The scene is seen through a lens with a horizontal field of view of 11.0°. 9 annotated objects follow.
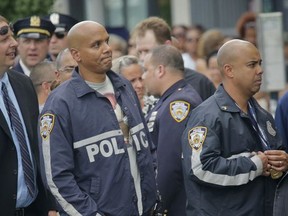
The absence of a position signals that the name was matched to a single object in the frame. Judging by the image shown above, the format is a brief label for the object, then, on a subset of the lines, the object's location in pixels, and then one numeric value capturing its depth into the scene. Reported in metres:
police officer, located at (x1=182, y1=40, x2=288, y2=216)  9.94
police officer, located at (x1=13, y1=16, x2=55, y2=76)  14.43
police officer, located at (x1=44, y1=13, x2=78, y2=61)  15.43
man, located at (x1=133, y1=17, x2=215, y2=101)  13.64
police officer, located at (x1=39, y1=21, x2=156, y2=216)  9.78
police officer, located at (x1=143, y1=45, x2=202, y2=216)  11.37
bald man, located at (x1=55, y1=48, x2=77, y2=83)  12.24
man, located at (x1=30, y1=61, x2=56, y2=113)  12.53
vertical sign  15.90
